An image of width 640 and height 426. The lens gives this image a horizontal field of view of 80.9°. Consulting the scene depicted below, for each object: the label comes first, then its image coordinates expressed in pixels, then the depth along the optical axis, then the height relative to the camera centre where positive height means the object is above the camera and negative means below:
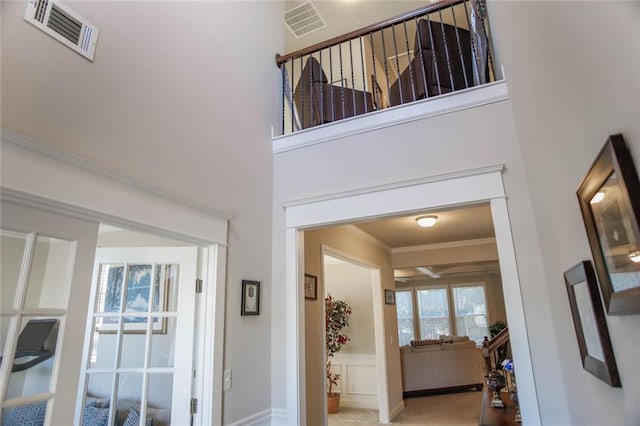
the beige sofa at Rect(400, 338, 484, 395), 7.59 -0.94
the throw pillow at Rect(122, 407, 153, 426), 2.45 -0.57
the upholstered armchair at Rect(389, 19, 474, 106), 3.21 +2.21
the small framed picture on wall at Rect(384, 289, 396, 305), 6.29 +0.39
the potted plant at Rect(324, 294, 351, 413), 5.98 -0.18
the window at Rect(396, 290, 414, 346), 11.62 +0.16
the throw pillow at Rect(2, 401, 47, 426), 1.67 -0.36
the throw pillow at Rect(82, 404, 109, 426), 2.68 -0.60
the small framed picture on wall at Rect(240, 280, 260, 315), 2.81 +0.20
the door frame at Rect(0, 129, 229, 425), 1.59 +0.62
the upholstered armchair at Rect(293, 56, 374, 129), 3.73 +2.18
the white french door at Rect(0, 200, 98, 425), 1.58 +0.09
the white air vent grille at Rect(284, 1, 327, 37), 4.90 +3.97
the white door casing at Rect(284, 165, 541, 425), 2.27 +0.77
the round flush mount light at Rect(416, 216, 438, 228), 4.60 +1.18
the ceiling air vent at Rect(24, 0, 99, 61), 1.76 +1.45
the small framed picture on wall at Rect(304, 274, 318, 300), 4.02 +0.38
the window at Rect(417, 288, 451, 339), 11.48 +0.22
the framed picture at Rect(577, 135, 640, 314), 0.95 +0.25
